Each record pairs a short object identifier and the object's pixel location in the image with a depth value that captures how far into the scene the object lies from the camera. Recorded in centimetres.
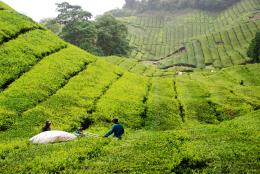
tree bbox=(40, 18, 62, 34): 10780
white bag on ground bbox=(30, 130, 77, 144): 2344
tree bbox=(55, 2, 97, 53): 8912
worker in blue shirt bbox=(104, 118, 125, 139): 2394
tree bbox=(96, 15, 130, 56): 9875
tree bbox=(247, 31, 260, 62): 8375
